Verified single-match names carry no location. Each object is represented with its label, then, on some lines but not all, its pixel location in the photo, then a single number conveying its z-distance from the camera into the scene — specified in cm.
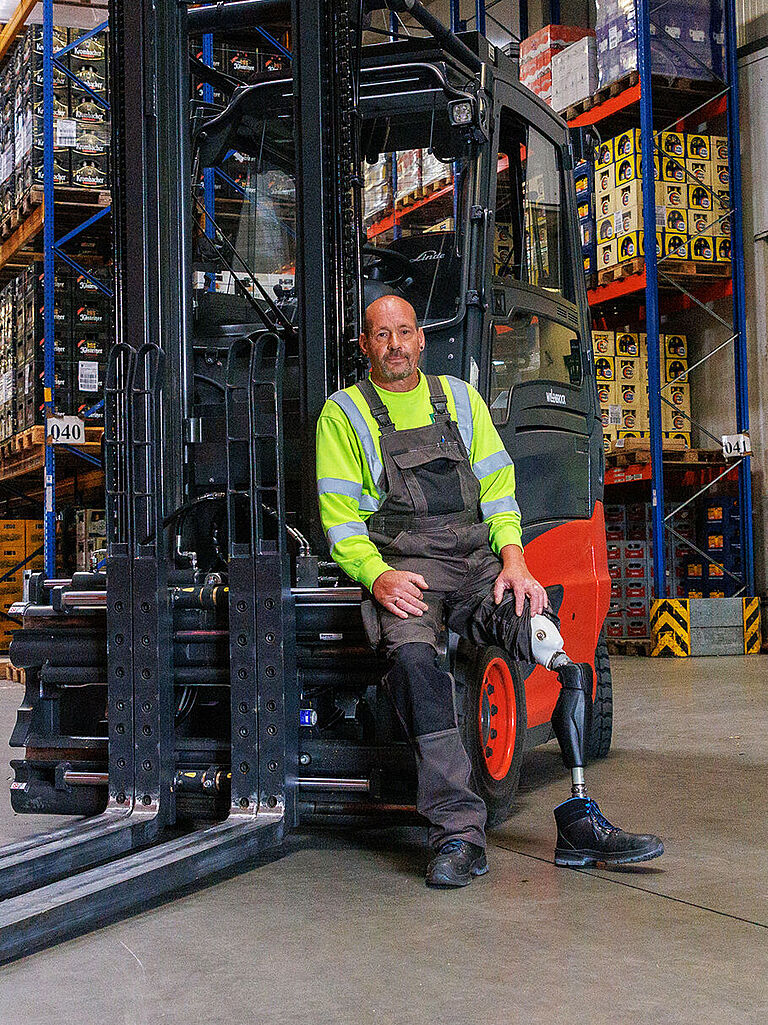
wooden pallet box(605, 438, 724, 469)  1099
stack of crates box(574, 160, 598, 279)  1165
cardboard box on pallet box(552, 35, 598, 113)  1174
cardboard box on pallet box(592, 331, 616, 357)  1106
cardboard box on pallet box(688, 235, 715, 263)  1134
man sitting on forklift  323
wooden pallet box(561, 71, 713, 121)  1116
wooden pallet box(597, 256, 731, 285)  1130
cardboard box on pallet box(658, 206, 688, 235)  1125
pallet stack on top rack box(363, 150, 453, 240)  434
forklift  347
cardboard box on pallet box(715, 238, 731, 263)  1141
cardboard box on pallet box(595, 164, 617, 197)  1135
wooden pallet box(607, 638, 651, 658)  1088
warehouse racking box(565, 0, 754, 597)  1085
